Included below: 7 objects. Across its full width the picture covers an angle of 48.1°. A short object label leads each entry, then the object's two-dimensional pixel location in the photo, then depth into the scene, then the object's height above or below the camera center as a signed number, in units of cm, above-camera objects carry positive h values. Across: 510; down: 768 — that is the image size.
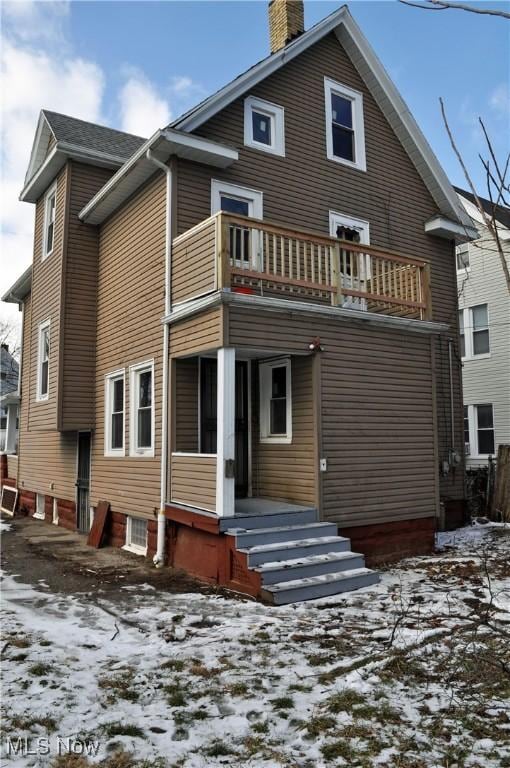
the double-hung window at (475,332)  1958 +360
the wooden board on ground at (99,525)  1113 -174
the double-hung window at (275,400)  925 +60
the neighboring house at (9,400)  1916 +124
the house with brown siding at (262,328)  804 +181
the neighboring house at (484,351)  1880 +285
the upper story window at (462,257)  2036 +645
